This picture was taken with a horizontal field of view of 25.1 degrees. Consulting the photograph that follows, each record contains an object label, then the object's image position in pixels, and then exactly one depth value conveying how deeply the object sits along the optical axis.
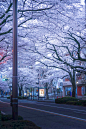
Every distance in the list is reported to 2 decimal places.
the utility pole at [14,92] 7.00
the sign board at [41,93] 44.31
